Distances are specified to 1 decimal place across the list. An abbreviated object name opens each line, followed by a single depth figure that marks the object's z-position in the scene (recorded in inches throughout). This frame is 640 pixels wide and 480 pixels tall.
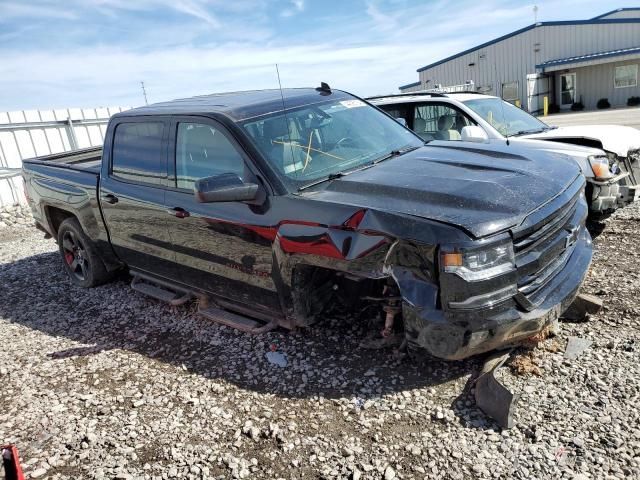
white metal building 1145.4
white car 200.2
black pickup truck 108.6
